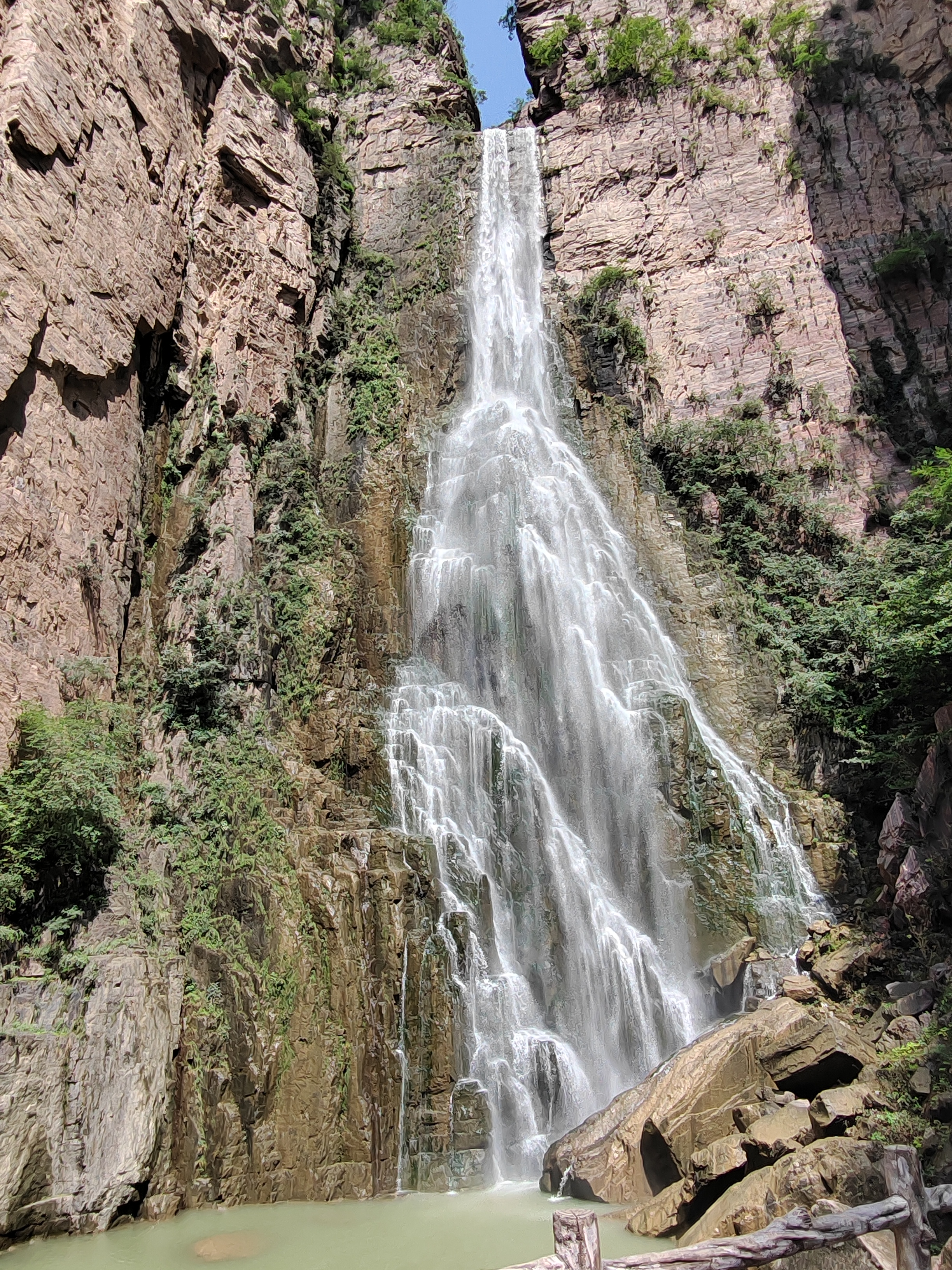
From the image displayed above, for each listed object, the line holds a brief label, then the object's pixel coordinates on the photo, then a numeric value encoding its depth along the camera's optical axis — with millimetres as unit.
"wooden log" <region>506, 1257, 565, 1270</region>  5215
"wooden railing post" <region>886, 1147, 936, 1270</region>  5520
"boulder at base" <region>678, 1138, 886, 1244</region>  7512
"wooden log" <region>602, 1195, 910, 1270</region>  5312
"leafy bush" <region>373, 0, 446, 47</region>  30609
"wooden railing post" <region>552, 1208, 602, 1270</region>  5215
